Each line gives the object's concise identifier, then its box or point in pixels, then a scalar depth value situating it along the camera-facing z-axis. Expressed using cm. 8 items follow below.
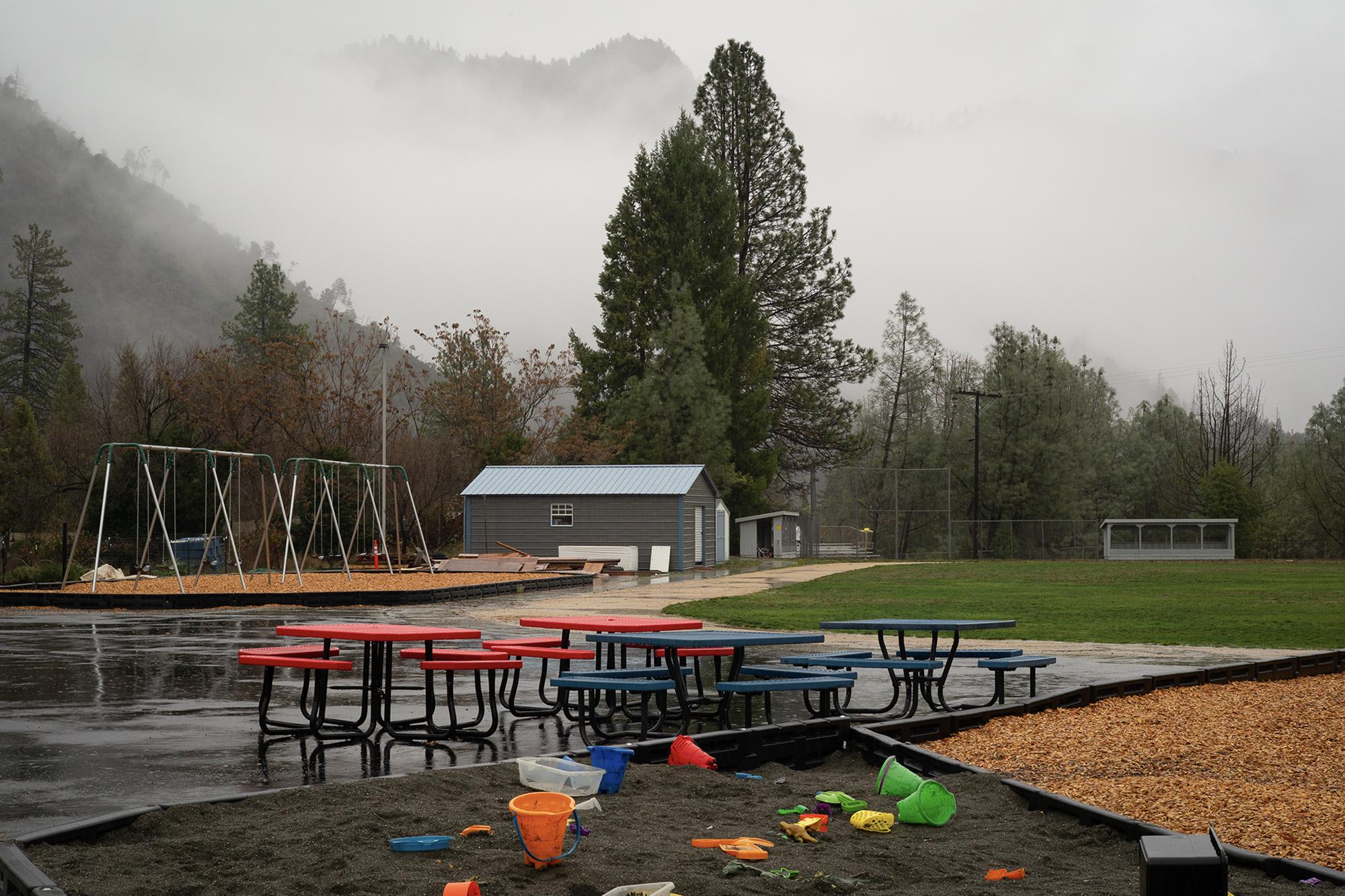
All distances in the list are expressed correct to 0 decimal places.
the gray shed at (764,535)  5122
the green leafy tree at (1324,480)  4969
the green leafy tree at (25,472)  3275
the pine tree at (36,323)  7112
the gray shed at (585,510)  3681
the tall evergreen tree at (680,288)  5200
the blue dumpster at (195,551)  3256
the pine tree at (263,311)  6962
